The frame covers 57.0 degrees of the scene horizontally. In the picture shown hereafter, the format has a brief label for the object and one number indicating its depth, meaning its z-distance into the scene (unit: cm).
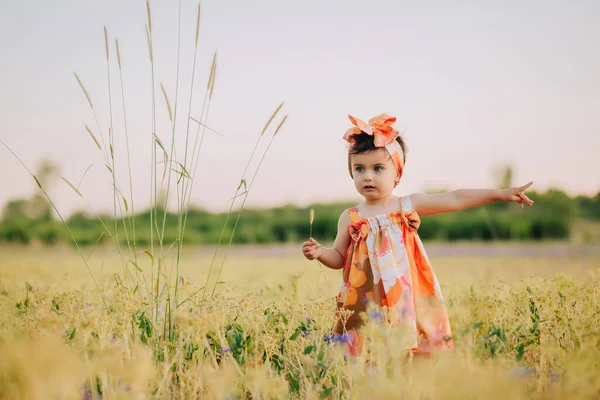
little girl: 321
